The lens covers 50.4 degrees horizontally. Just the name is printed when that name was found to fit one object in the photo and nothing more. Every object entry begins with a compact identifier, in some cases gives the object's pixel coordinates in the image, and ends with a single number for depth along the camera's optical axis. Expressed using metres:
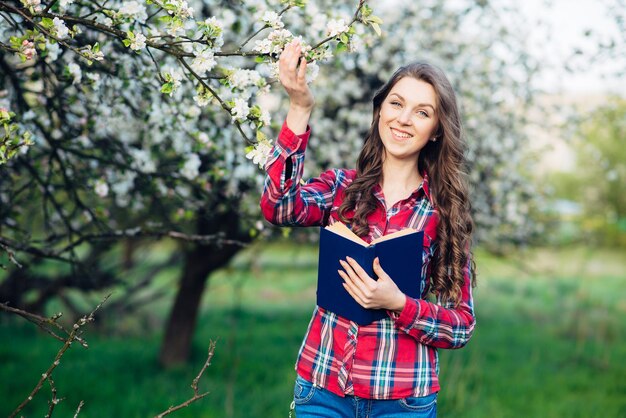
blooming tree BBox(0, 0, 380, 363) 2.09
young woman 2.03
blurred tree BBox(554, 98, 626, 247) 6.33
